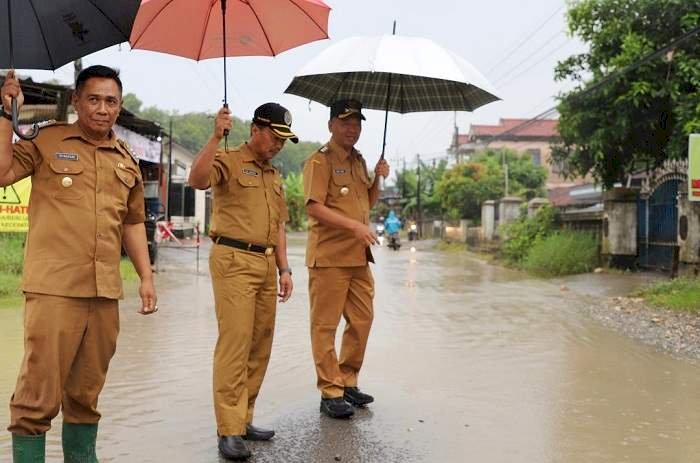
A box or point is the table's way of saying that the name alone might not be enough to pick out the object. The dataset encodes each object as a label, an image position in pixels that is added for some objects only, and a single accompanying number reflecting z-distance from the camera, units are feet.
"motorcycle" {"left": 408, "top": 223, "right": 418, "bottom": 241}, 128.98
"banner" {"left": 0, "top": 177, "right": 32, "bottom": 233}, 35.14
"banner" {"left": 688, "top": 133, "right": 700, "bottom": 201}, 30.68
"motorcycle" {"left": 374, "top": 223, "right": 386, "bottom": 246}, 126.52
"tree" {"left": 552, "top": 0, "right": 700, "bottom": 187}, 41.01
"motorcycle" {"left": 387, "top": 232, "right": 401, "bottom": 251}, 96.06
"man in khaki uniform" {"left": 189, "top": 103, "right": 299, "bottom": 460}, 12.07
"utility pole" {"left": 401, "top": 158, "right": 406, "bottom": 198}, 166.32
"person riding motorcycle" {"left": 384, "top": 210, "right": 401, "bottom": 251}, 96.32
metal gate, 44.01
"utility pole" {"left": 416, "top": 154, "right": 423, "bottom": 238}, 151.24
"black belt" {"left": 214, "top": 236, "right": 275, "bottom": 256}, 12.43
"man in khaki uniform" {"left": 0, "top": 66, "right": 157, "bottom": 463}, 9.23
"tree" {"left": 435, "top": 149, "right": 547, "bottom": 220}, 111.75
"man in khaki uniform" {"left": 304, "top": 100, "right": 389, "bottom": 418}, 14.49
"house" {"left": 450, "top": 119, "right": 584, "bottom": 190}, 193.06
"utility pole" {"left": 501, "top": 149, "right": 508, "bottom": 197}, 114.56
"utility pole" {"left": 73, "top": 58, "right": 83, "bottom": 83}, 46.17
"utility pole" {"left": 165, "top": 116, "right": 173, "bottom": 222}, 73.82
